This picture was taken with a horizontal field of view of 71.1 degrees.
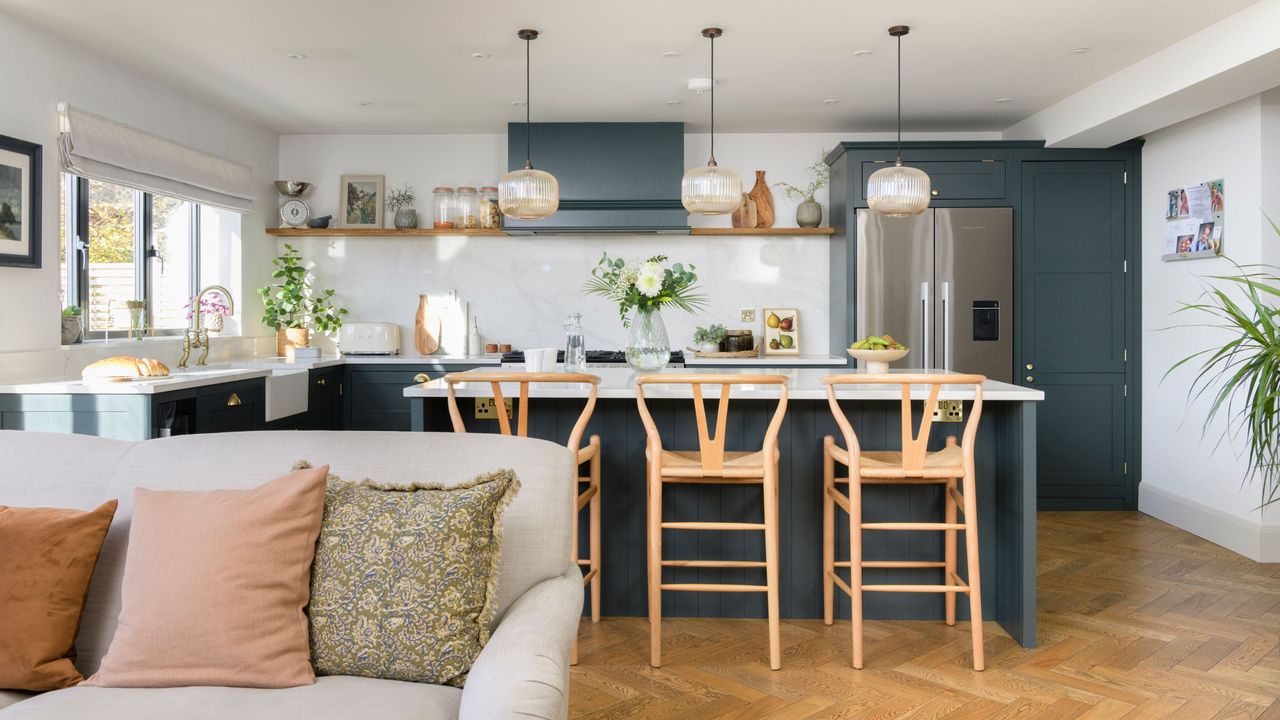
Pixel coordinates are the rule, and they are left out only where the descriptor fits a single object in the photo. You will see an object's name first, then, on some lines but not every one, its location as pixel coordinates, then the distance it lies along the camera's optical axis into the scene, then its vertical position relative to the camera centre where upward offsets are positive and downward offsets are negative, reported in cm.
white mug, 354 -7
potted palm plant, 281 -8
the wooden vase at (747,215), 588 +84
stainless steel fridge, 525 +32
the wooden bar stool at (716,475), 285 -43
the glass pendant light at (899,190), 370 +63
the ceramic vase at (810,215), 578 +82
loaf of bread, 351 -10
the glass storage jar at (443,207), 589 +89
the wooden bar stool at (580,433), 287 -30
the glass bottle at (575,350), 381 -3
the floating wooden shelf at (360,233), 584 +72
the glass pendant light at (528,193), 379 +63
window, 428 +47
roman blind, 392 +89
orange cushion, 158 -45
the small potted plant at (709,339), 574 +2
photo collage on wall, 457 +64
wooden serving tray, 569 -8
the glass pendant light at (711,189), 378 +65
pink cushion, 155 -45
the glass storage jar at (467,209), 586 +87
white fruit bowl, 343 -6
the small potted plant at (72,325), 401 +8
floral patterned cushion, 156 -43
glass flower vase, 366 +0
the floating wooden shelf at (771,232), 573 +71
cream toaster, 584 +3
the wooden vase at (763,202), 591 +92
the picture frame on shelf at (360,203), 603 +94
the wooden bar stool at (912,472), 281 -41
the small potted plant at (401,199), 603 +96
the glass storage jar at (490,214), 583 +84
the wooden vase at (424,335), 595 +5
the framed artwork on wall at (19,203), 358 +57
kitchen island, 333 -61
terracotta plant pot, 569 +3
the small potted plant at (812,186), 593 +104
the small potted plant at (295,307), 565 +23
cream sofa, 151 -30
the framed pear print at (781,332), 590 +7
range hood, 553 +112
